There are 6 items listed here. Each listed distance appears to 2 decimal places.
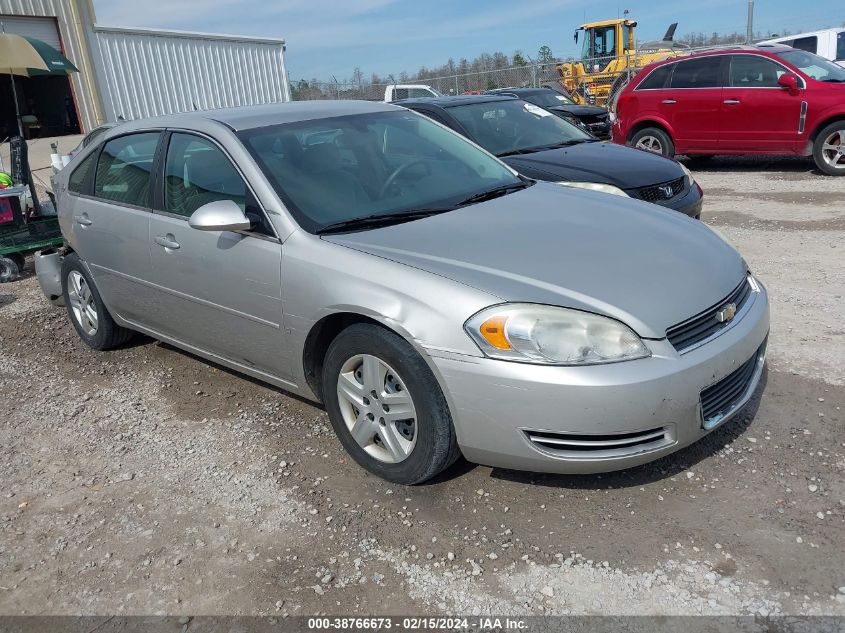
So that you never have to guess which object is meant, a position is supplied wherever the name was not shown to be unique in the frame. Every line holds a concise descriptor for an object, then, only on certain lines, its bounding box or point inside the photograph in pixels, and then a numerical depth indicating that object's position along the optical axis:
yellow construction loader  21.08
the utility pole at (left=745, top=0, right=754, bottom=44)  21.37
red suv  9.70
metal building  18.62
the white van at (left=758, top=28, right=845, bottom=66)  18.12
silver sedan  2.65
